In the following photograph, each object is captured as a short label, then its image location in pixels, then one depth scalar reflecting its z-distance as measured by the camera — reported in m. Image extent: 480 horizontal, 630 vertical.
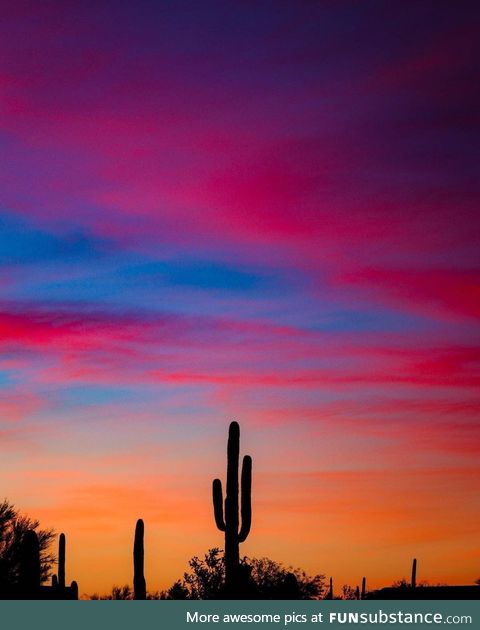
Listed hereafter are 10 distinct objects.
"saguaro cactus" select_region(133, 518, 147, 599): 34.06
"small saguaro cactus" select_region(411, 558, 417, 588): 70.46
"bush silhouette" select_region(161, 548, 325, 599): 61.56
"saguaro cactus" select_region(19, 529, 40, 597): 26.98
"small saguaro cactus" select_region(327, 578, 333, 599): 71.38
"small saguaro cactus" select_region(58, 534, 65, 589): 42.50
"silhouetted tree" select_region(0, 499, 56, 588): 44.71
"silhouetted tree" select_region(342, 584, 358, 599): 93.07
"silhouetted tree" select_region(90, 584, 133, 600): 71.49
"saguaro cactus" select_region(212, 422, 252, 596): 29.97
